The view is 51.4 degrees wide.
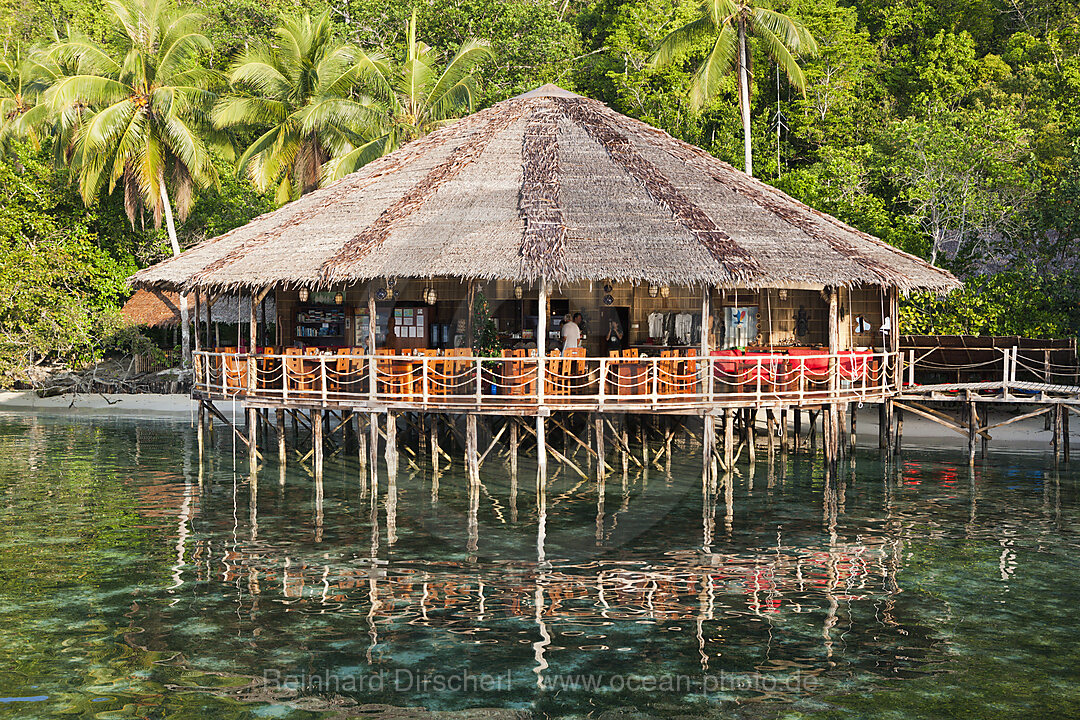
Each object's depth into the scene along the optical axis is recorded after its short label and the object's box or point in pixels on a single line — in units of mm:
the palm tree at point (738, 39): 39906
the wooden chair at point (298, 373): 23750
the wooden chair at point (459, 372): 23031
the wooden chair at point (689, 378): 22562
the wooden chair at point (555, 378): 22106
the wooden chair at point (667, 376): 22125
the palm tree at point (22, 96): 44594
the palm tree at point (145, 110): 40406
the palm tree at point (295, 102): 40344
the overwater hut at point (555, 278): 22672
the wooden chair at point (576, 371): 21906
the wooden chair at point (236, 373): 24547
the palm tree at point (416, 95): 38906
